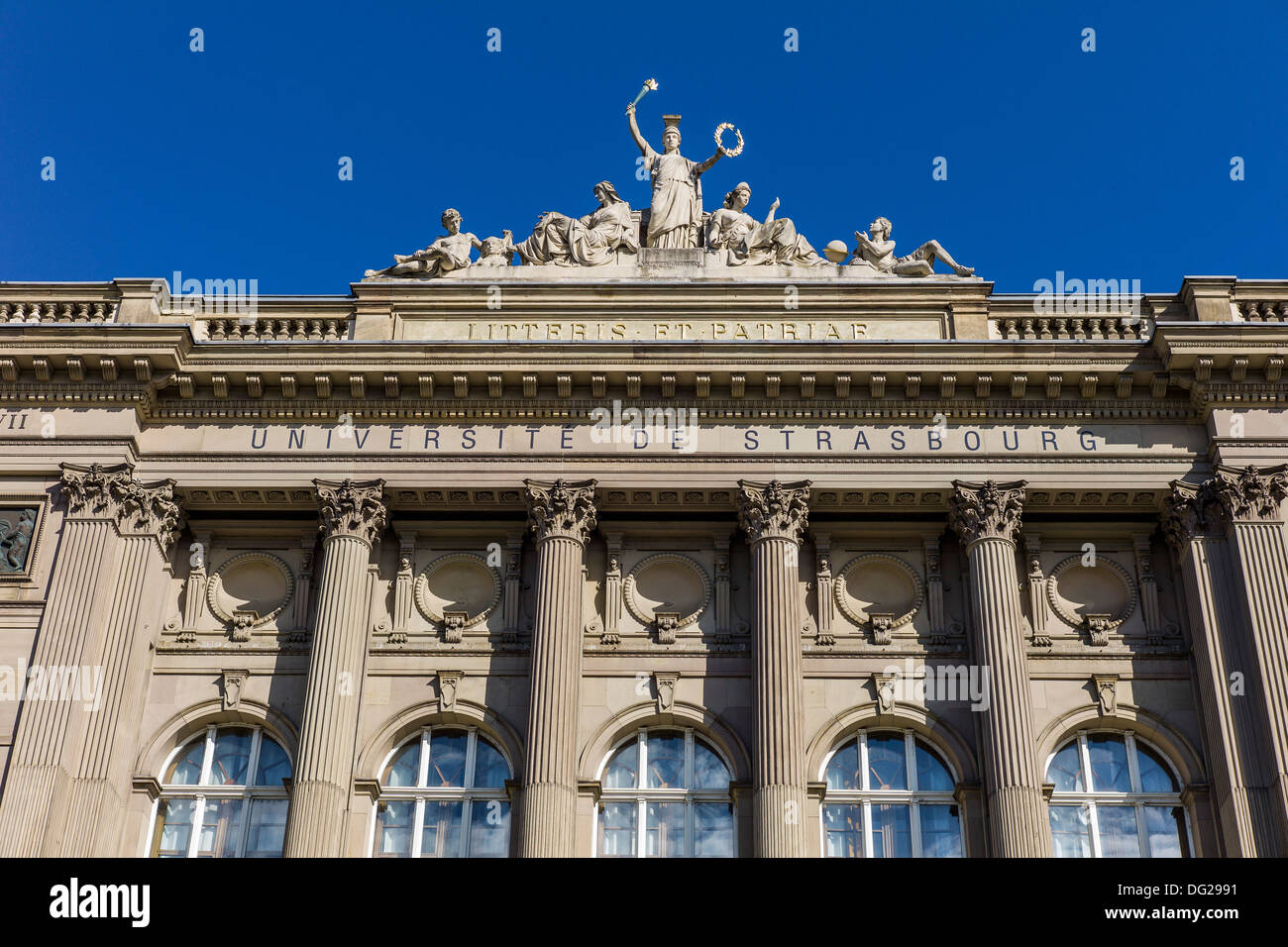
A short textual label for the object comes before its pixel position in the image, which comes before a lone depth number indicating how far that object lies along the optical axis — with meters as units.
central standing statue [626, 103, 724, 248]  33.50
